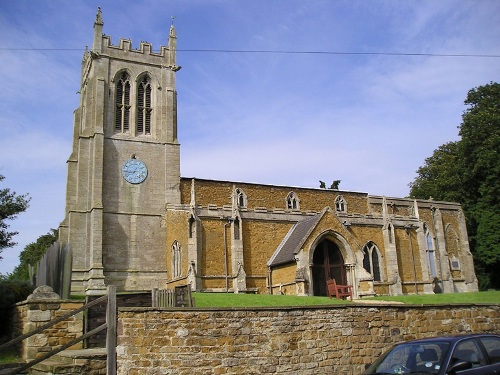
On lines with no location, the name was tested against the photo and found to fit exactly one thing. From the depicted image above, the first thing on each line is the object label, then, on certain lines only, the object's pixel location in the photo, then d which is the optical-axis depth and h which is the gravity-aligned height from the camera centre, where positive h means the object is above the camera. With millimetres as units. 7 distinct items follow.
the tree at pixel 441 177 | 47000 +11101
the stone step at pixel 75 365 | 10758 -1173
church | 28719 +4843
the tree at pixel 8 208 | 26812 +5409
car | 8188 -1102
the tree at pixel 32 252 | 54562 +6680
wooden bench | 23936 +258
